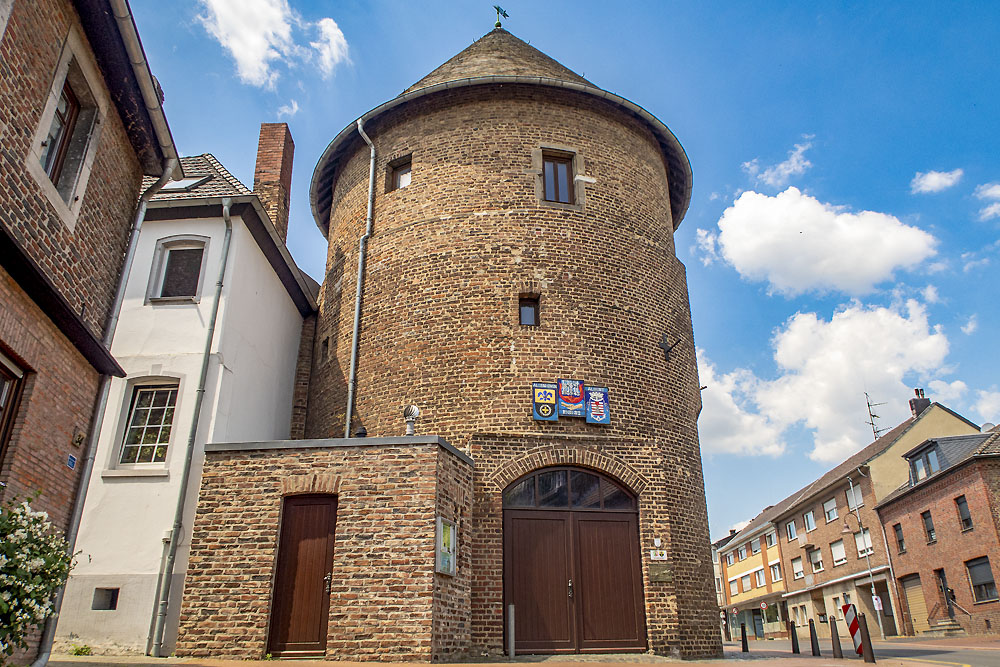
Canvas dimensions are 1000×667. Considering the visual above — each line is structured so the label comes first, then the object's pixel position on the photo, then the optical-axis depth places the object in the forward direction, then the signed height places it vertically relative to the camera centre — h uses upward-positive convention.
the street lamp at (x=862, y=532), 31.59 +4.97
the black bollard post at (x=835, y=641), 13.33 +0.13
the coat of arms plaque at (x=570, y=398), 13.22 +4.18
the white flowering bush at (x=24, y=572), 5.16 +0.54
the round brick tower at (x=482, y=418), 10.52 +4.02
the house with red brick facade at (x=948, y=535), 24.98 +3.89
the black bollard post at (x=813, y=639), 15.73 +0.19
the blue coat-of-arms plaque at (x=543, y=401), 13.09 +4.10
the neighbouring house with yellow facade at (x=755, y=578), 45.72 +4.50
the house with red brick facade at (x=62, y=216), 7.07 +4.38
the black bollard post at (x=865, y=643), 12.52 +0.08
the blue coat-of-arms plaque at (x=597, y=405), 13.28 +4.09
